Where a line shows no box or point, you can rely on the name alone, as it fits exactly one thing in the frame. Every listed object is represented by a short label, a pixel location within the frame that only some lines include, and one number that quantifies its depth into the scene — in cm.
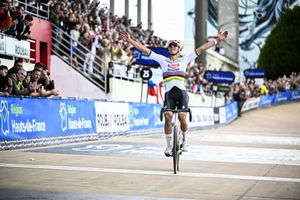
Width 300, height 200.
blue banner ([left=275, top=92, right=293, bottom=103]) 6450
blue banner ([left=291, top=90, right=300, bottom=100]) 6925
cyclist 1241
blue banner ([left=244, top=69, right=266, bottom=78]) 5566
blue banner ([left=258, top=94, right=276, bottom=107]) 5865
